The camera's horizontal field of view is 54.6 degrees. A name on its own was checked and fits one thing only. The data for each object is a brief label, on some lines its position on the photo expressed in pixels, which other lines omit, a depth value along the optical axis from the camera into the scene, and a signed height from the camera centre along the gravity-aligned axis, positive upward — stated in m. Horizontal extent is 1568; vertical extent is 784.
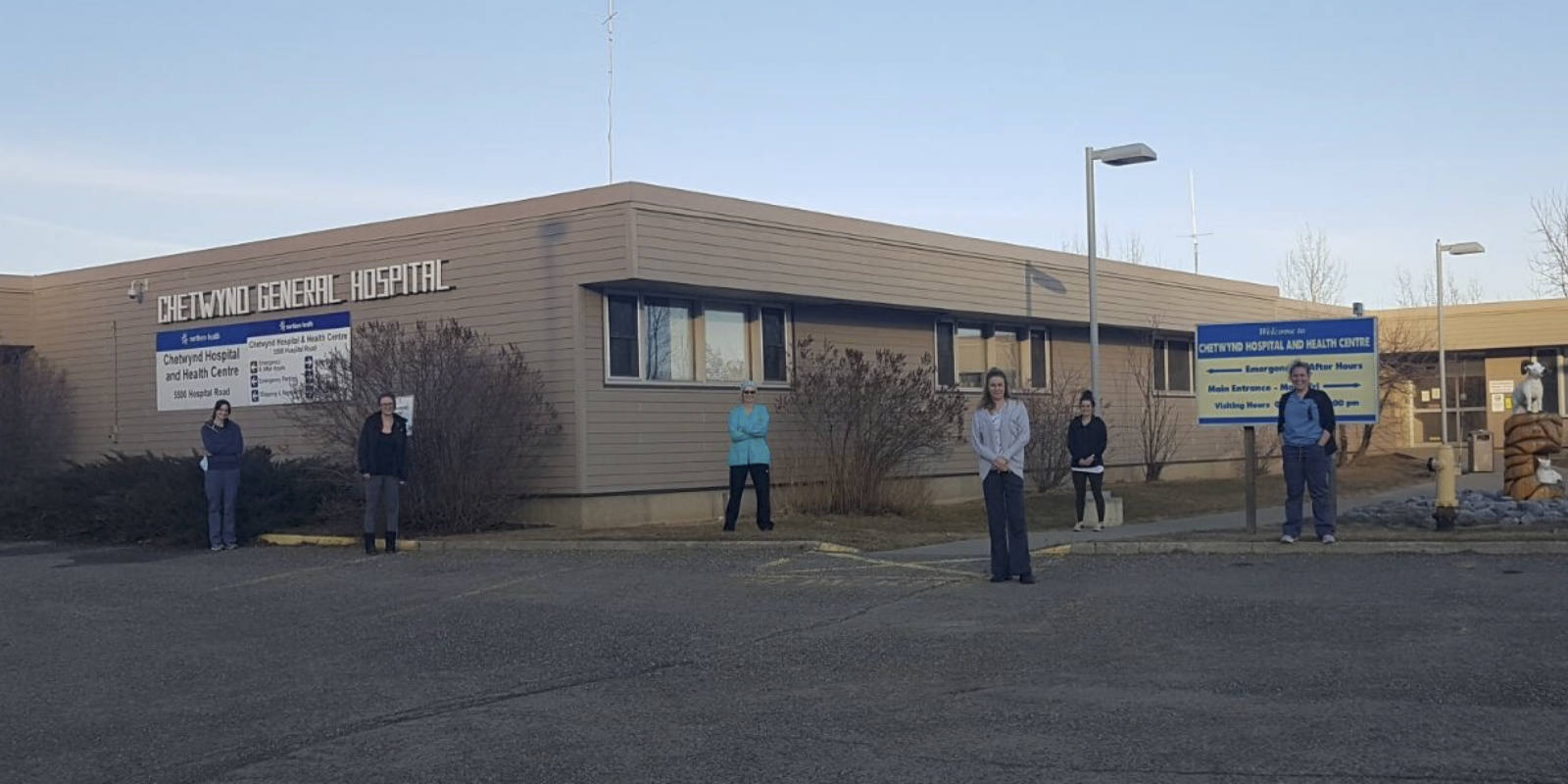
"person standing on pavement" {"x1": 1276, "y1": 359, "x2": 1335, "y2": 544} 13.95 -0.18
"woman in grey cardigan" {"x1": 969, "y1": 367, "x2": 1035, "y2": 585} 12.27 -0.31
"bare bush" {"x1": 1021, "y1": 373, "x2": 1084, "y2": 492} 24.88 -0.14
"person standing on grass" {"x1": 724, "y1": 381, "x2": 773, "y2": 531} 17.70 -0.09
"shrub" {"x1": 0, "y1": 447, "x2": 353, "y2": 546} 18.05 -0.52
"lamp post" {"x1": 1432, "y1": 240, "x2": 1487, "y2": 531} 15.36 -0.71
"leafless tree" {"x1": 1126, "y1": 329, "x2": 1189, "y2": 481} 28.91 +0.21
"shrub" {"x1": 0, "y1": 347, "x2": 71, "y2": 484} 24.67 +0.76
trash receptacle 31.88 -0.61
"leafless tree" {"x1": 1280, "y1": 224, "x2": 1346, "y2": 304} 51.62 +4.68
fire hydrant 15.36 -0.69
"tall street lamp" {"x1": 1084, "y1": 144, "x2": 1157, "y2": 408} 20.86 +3.76
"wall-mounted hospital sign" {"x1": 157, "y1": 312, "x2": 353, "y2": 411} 21.53 +1.41
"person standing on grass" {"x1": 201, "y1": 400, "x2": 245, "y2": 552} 17.53 -0.18
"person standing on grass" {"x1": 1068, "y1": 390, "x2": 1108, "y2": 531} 18.42 -0.20
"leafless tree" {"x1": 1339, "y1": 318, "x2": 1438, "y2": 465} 33.94 +1.53
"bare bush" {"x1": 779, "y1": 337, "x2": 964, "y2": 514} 20.59 +0.16
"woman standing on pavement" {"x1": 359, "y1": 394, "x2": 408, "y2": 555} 16.33 -0.12
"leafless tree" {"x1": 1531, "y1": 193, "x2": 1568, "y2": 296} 39.84 +4.32
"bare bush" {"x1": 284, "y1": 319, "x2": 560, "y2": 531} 17.97 +0.44
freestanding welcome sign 15.22 +0.64
